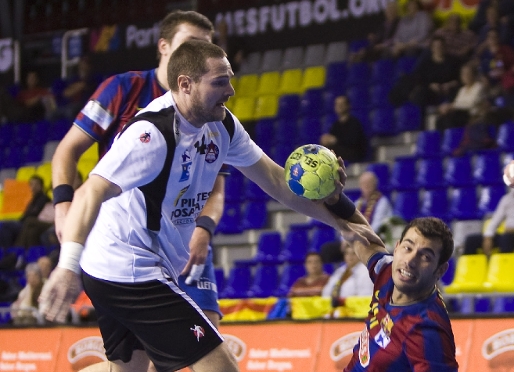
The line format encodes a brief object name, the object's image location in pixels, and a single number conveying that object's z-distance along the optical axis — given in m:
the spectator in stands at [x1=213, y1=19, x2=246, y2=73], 15.23
